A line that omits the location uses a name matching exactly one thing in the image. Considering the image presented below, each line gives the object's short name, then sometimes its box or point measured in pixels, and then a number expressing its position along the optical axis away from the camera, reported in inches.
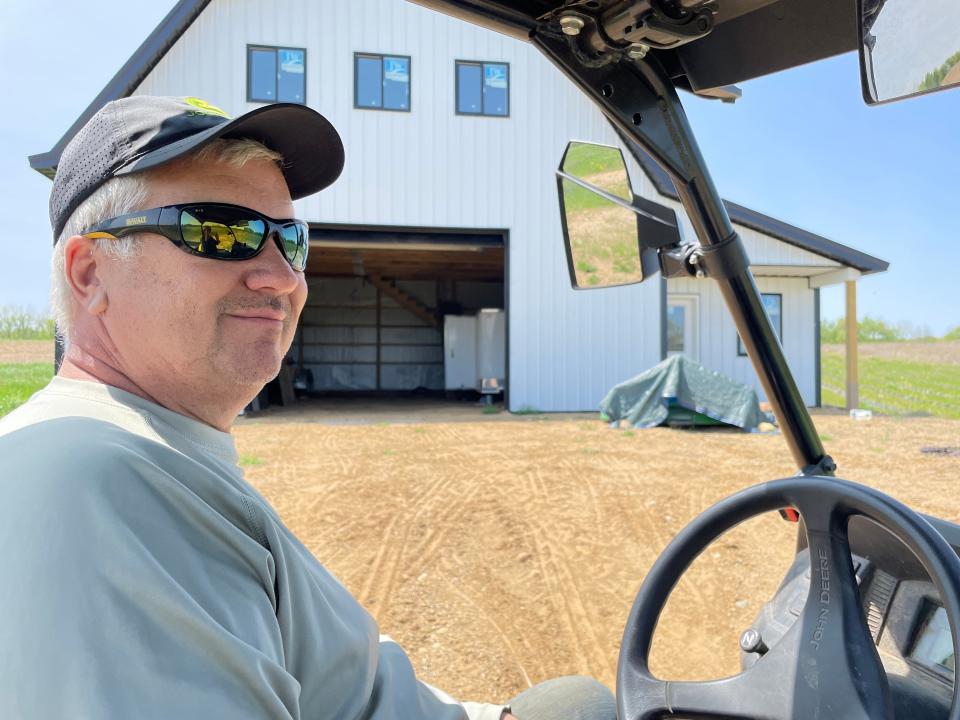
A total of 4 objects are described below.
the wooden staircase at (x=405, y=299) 823.1
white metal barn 518.0
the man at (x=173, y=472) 31.3
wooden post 601.0
